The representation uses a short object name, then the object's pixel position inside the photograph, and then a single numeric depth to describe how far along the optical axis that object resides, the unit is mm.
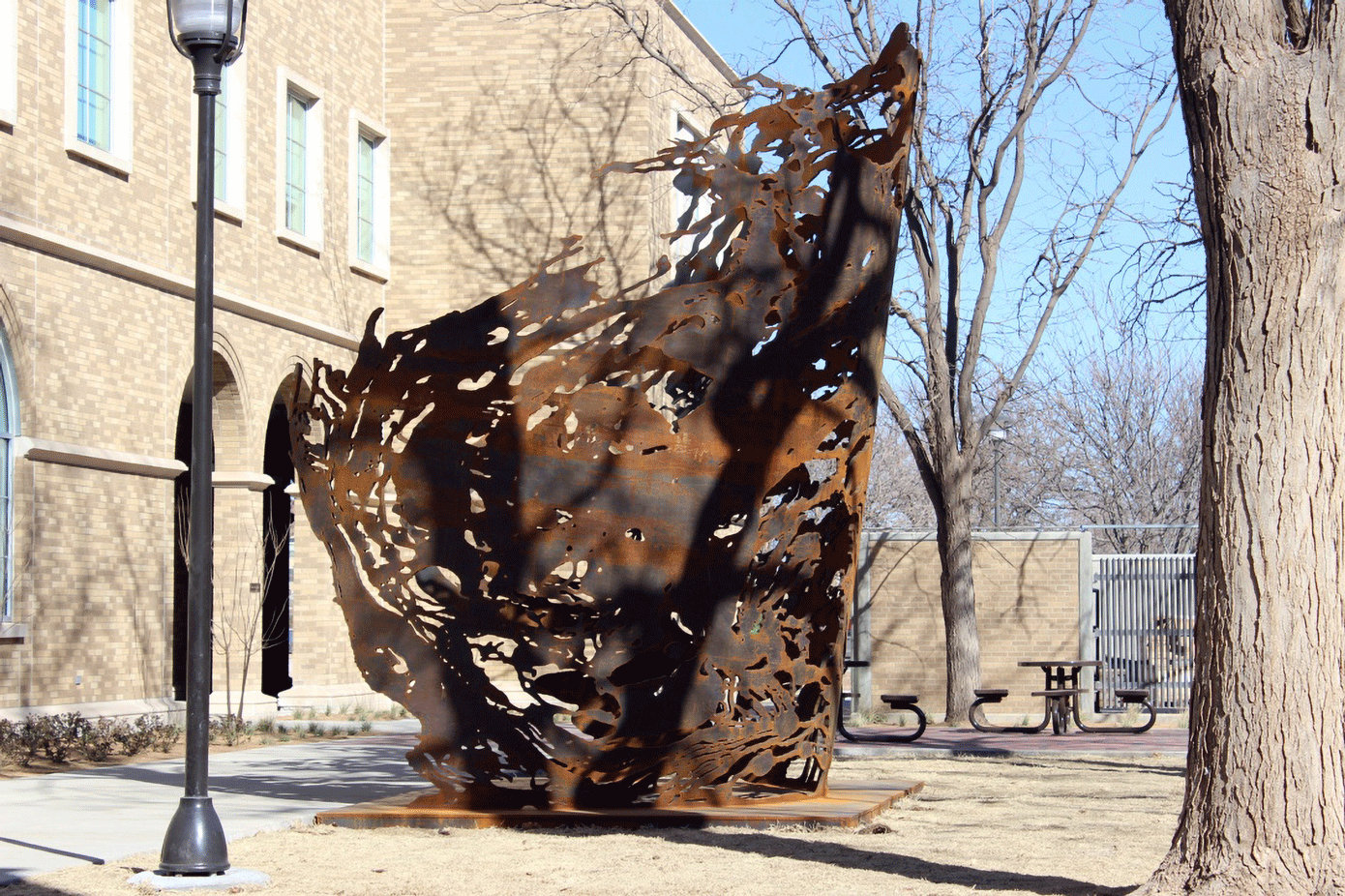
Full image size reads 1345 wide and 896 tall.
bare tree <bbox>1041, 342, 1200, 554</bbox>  39156
